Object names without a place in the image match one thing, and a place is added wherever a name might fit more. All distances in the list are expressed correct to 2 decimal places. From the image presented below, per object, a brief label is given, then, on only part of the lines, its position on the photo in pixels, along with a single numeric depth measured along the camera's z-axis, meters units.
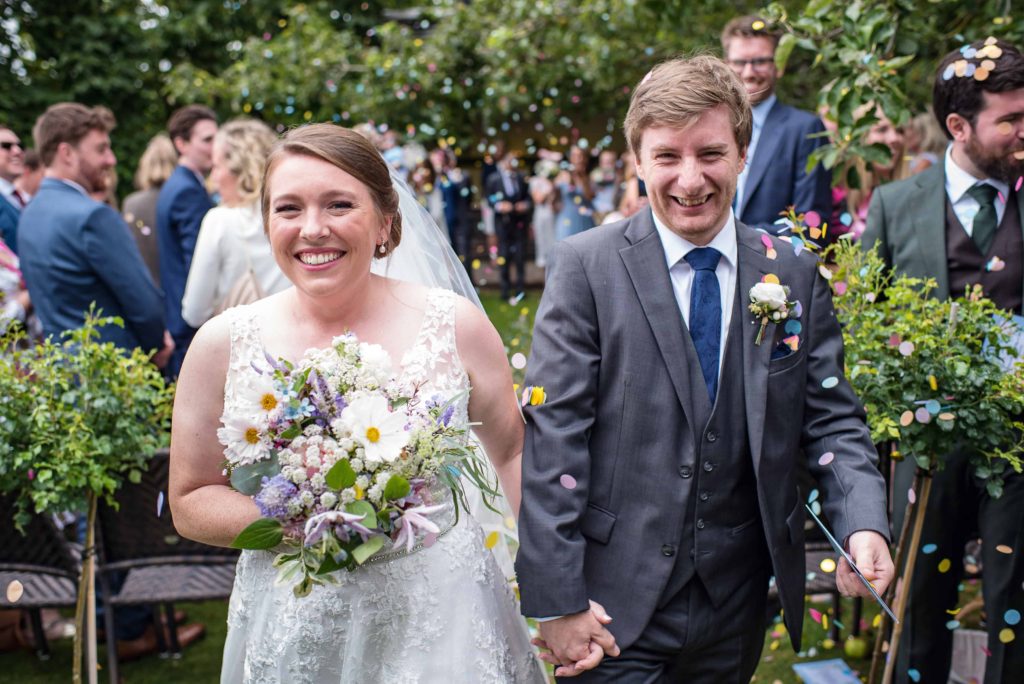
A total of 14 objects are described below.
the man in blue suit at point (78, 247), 4.82
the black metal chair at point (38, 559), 3.96
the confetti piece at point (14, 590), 3.17
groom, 2.39
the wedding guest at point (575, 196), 12.88
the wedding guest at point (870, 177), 5.46
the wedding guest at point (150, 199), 6.99
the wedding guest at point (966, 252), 3.41
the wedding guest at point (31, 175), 7.21
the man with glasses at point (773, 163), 4.73
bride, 2.48
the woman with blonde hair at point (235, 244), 5.20
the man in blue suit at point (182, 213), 6.14
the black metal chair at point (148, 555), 4.01
